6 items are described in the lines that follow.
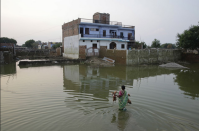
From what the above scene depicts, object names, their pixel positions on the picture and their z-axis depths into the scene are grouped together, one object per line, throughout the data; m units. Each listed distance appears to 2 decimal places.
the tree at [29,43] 85.87
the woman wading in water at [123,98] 6.98
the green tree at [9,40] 72.34
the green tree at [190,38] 28.94
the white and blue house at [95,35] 32.59
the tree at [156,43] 50.55
